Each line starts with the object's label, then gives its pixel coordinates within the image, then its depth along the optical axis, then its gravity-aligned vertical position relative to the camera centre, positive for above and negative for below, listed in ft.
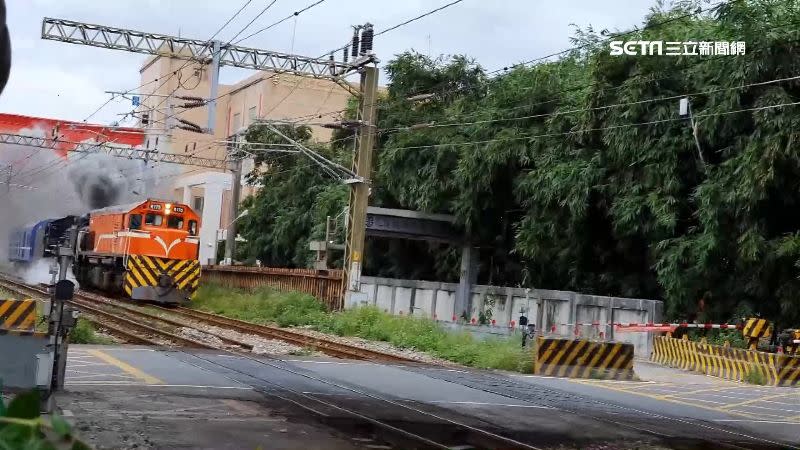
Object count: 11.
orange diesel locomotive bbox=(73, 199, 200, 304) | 97.96 +1.38
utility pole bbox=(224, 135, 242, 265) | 121.90 +9.41
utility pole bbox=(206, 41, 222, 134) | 67.97 +13.01
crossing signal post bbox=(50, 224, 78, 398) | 33.04 -2.21
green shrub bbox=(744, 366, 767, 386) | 58.90 -4.02
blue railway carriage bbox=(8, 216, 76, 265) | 126.62 +2.25
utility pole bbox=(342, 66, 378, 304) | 86.63 +8.67
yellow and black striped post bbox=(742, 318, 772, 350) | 64.69 -1.26
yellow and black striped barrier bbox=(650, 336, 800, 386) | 58.44 -3.37
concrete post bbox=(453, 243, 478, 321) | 100.01 +1.04
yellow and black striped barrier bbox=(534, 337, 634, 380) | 56.49 -3.57
